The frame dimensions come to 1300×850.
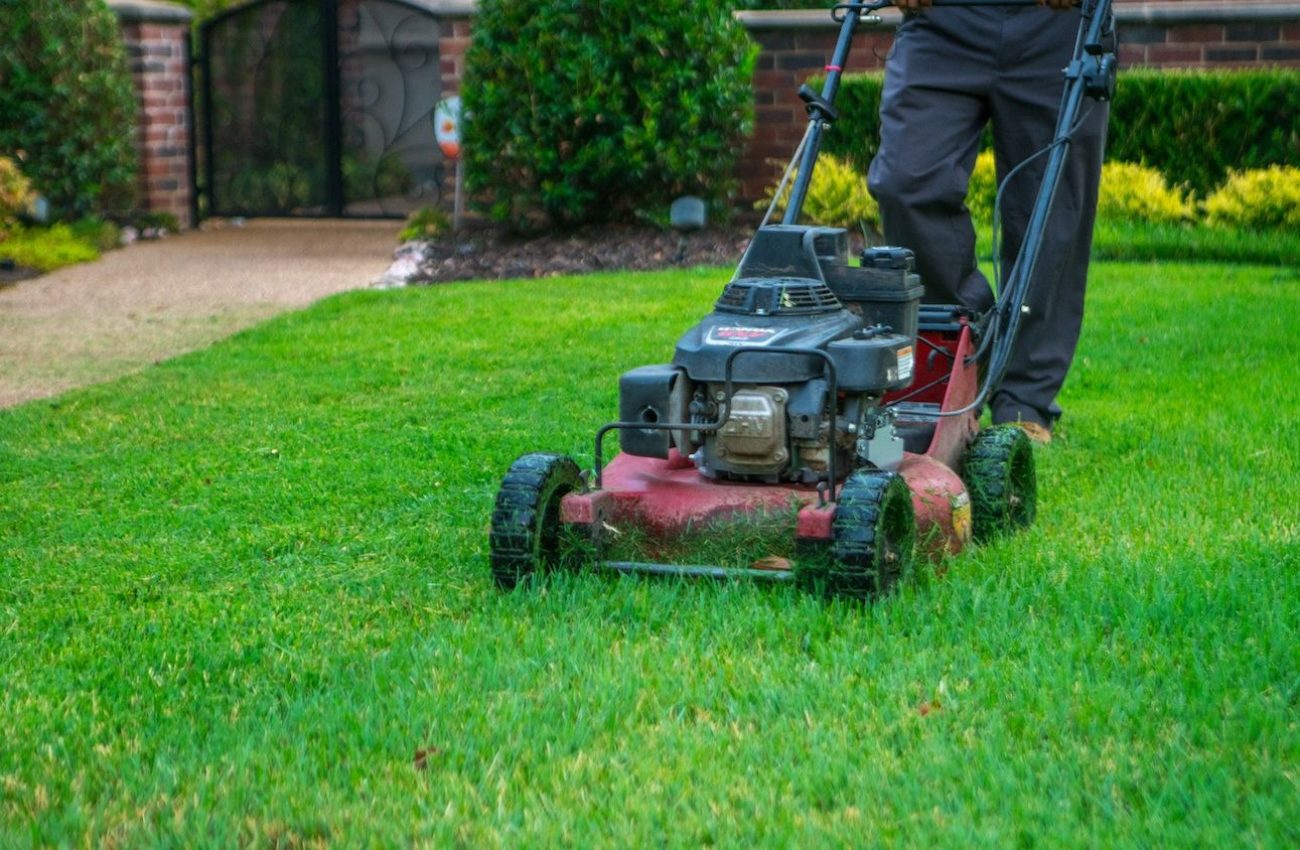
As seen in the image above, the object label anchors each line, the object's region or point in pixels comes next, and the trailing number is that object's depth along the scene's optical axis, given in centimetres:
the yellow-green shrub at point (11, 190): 974
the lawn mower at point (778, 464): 345
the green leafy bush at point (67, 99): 1053
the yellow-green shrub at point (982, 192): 970
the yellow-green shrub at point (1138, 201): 981
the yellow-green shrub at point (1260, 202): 962
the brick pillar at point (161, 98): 1169
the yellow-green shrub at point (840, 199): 997
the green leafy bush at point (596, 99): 981
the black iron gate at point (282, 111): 1219
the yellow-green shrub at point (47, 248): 977
